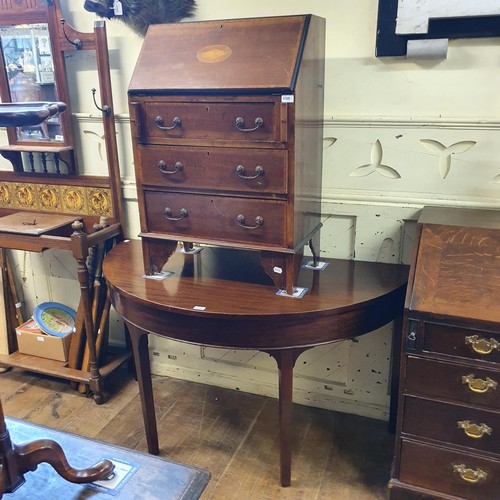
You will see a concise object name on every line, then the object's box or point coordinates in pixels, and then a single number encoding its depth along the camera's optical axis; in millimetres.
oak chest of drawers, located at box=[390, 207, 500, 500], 1366
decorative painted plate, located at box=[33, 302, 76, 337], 2440
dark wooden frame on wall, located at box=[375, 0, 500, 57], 1577
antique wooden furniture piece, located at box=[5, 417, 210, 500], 1145
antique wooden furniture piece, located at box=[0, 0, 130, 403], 2084
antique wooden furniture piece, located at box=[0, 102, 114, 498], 1089
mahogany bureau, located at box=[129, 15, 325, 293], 1431
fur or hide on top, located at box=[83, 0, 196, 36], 1915
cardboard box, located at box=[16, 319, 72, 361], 2406
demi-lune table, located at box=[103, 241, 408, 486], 1500
